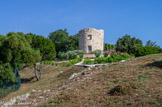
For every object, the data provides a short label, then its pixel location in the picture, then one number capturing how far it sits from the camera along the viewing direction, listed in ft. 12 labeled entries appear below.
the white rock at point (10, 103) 22.35
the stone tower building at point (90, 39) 105.70
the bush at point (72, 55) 95.16
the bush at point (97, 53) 95.04
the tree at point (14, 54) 41.75
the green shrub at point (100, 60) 54.69
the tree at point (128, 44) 113.70
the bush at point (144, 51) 69.37
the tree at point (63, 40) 132.43
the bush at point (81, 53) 98.37
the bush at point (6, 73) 40.04
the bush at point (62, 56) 97.49
